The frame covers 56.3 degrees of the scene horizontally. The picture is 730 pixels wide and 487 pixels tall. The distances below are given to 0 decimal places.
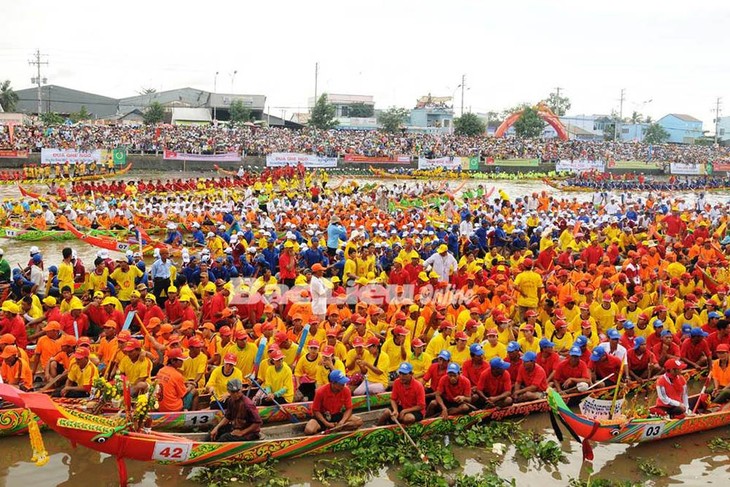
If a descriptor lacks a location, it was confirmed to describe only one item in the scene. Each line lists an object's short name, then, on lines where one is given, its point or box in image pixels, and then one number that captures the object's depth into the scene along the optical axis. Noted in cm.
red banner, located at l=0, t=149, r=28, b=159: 3259
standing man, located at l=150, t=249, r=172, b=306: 1073
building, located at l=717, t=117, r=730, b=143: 11384
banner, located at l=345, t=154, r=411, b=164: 3969
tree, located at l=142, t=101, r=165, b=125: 5266
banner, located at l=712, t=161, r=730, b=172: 4539
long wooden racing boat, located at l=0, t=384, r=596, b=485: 584
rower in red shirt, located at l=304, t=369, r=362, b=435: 705
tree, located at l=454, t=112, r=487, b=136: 5610
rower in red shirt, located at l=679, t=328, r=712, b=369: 870
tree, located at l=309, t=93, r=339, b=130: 5512
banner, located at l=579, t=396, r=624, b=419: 712
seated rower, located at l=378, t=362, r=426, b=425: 730
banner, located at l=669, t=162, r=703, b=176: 4472
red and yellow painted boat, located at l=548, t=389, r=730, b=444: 658
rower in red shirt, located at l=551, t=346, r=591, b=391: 805
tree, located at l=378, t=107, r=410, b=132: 5944
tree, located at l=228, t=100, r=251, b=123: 5650
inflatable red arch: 5550
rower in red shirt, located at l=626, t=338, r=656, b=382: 856
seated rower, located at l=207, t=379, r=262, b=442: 672
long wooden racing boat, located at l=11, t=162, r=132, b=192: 2824
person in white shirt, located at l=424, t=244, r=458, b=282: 1145
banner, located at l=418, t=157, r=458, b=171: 3934
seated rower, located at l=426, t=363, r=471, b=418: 752
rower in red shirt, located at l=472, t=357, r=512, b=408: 771
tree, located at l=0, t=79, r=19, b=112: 5262
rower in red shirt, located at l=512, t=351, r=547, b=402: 788
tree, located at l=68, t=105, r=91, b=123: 5521
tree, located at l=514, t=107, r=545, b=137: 5822
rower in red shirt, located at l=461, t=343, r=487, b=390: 785
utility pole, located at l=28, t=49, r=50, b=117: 5569
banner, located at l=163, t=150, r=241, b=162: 3584
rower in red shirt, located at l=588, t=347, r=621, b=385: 816
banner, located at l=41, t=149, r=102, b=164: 3147
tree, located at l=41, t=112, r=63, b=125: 4610
